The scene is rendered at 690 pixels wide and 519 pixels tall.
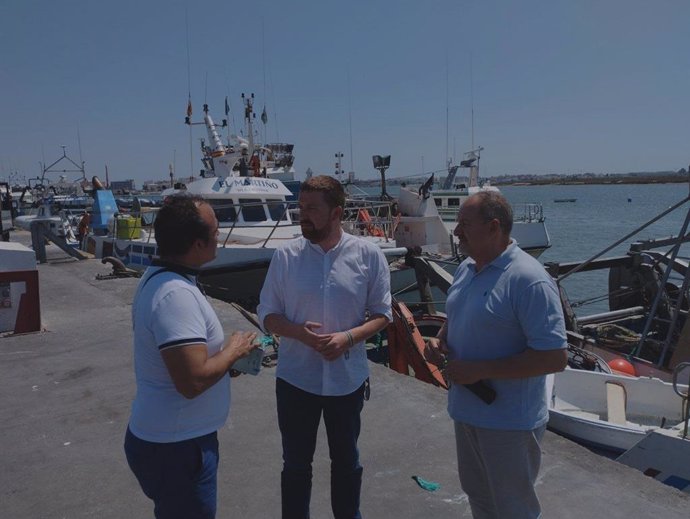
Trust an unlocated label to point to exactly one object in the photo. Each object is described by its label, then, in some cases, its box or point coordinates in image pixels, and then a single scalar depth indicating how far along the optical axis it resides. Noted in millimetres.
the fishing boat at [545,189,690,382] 6953
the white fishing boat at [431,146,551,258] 19578
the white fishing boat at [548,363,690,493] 4359
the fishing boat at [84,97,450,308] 11258
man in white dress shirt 2516
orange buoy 6922
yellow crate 13914
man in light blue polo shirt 2084
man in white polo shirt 1839
